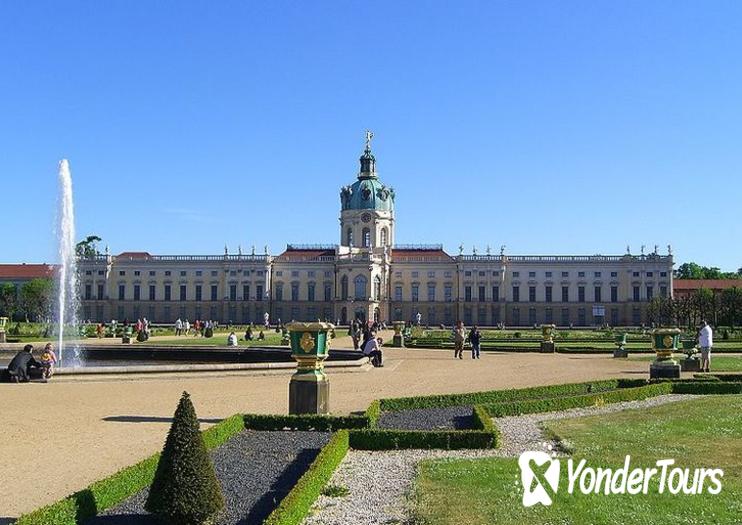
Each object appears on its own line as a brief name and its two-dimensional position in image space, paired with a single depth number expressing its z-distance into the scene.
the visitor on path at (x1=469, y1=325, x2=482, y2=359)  31.92
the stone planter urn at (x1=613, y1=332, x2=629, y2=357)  32.31
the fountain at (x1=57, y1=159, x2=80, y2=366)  30.27
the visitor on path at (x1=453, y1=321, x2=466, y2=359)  32.25
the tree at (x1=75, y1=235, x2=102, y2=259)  111.62
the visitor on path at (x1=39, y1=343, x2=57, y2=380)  19.62
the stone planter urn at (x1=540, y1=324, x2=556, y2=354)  36.88
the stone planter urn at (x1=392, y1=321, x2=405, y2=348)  41.78
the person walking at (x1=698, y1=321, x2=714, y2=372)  22.84
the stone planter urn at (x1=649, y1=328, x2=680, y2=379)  19.72
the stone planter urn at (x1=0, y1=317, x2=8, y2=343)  42.90
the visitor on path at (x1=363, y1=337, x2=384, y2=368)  25.92
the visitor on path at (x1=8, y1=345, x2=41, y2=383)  19.48
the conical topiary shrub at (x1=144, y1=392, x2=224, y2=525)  6.95
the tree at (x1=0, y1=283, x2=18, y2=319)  85.50
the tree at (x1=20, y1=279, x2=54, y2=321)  81.56
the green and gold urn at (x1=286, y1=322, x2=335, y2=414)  13.67
